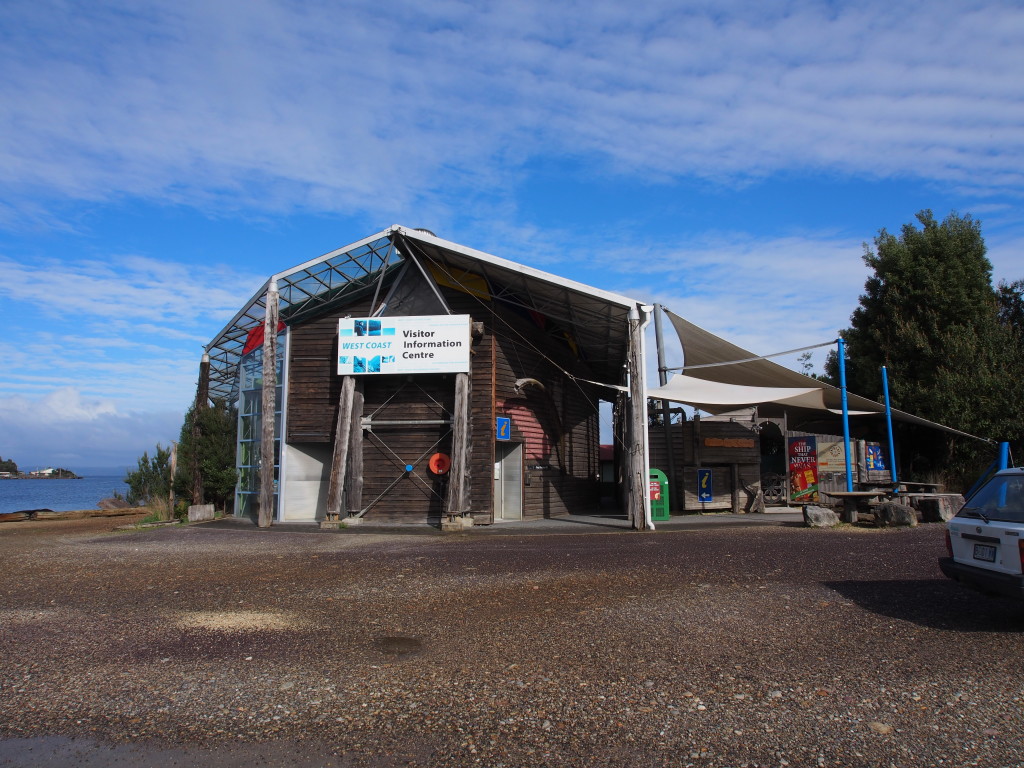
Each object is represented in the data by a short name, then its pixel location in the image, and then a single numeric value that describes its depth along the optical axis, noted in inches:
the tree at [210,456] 787.4
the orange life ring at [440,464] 658.2
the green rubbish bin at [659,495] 643.5
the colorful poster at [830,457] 772.6
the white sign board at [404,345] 638.5
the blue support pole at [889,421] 653.3
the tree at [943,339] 838.5
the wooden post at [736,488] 733.9
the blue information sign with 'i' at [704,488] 734.5
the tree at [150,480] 885.2
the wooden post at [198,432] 793.6
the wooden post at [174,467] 829.2
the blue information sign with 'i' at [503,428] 668.1
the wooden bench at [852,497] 558.9
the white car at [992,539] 223.6
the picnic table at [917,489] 731.0
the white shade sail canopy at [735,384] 661.3
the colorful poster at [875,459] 818.2
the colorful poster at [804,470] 773.9
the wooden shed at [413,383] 636.1
